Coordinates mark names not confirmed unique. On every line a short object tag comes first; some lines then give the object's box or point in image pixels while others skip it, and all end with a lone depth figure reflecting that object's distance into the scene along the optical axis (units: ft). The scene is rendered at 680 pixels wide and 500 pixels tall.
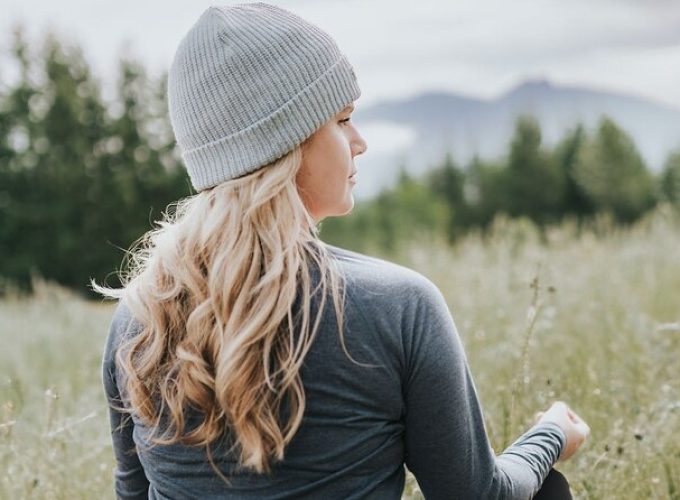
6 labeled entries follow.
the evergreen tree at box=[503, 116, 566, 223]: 177.99
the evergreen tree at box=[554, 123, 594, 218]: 179.42
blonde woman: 4.56
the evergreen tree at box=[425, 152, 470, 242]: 197.88
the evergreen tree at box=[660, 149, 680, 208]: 147.95
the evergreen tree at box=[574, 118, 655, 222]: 153.58
